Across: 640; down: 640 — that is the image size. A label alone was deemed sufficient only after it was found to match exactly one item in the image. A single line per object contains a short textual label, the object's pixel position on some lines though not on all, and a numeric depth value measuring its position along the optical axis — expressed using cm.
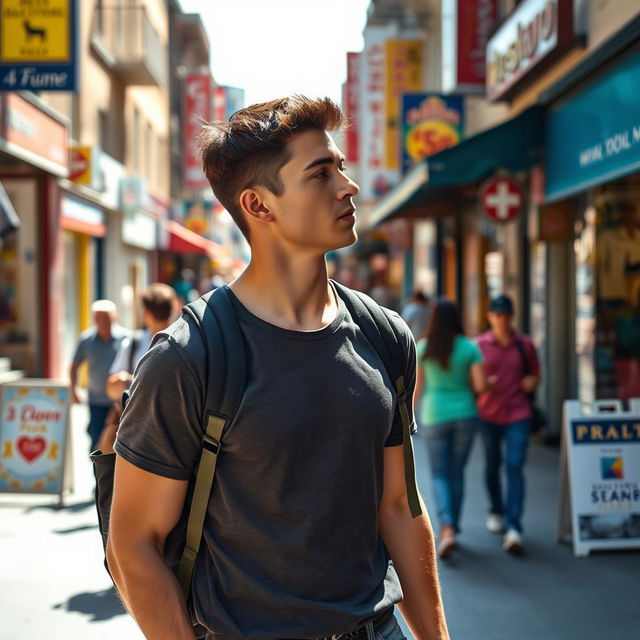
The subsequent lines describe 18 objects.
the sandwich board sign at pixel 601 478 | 656
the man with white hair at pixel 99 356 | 818
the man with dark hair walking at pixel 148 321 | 691
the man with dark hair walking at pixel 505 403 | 704
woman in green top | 672
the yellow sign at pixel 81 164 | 1599
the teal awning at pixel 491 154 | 1125
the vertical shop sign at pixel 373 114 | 2075
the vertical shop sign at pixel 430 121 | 1535
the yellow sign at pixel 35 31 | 1025
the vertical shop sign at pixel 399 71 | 2061
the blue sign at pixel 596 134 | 791
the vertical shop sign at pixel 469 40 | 1316
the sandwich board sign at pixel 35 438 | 818
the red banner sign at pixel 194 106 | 3209
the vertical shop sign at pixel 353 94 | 2409
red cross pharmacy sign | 1158
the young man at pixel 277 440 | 183
